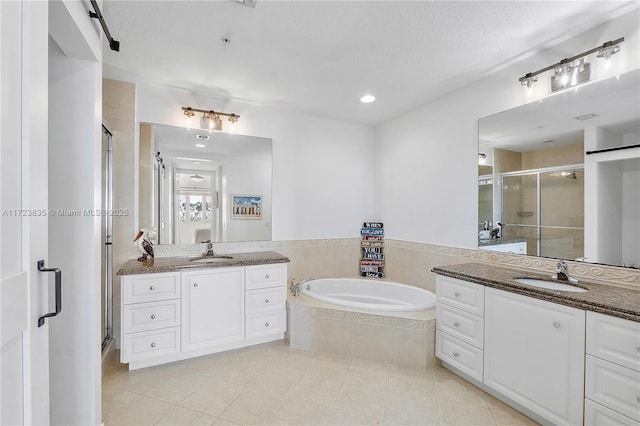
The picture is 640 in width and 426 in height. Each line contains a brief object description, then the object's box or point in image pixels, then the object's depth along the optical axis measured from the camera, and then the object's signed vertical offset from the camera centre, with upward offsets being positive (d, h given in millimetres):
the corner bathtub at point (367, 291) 3232 -946
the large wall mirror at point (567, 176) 1827 +270
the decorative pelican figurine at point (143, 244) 2656 -310
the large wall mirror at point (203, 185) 2941 +282
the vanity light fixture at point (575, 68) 1814 +1004
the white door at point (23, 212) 834 -5
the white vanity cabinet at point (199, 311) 2369 -895
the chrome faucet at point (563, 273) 1964 -415
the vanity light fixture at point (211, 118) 3047 +1004
